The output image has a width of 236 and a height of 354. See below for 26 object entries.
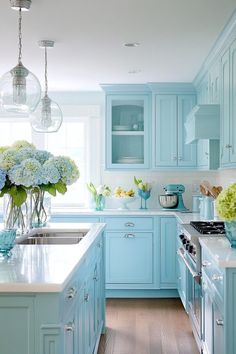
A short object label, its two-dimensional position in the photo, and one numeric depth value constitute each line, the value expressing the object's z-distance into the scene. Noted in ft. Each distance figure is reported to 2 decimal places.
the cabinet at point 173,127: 18.33
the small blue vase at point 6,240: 7.86
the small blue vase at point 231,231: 8.94
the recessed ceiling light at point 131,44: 12.68
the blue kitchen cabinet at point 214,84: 13.41
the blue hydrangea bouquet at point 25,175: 8.11
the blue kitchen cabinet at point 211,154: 14.19
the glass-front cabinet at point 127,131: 18.74
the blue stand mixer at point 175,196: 18.35
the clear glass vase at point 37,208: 9.60
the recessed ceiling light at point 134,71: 15.85
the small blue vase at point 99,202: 18.45
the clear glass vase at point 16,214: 9.03
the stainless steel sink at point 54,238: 10.99
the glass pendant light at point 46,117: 12.97
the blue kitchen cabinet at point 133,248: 17.46
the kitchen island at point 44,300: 6.09
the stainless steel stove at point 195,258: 10.87
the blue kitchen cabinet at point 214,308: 7.82
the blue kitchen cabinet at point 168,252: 17.38
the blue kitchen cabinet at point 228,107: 11.34
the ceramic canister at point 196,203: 17.83
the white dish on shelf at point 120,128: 18.93
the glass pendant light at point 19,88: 9.46
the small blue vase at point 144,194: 19.03
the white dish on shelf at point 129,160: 18.84
